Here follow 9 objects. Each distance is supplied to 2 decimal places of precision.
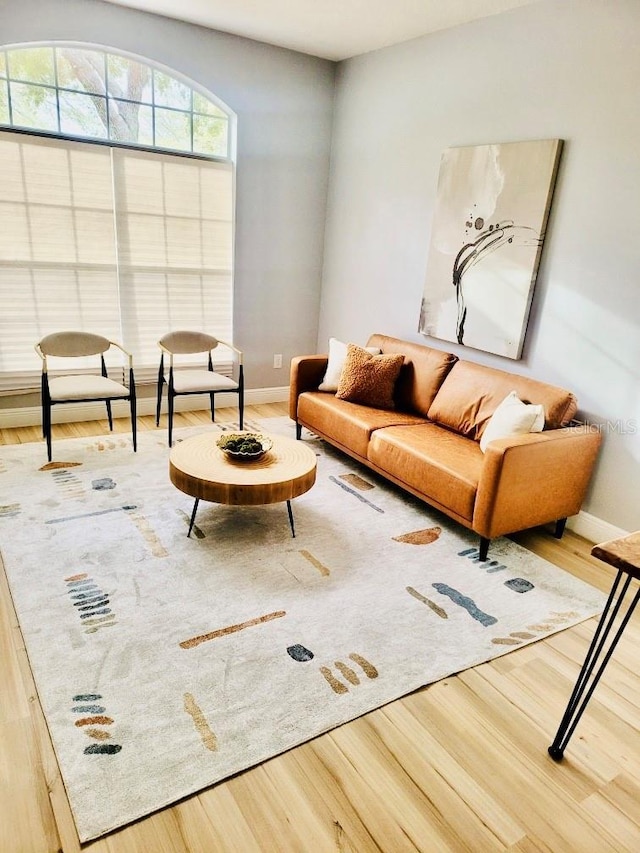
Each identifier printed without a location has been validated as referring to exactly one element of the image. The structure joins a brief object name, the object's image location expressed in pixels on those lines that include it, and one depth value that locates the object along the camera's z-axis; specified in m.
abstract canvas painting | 3.22
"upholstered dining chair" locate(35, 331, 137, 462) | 3.50
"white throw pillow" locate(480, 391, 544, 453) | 2.88
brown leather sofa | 2.74
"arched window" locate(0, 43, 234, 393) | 3.79
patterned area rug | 1.72
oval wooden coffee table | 2.62
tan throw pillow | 3.84
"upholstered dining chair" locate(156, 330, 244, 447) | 3.87
